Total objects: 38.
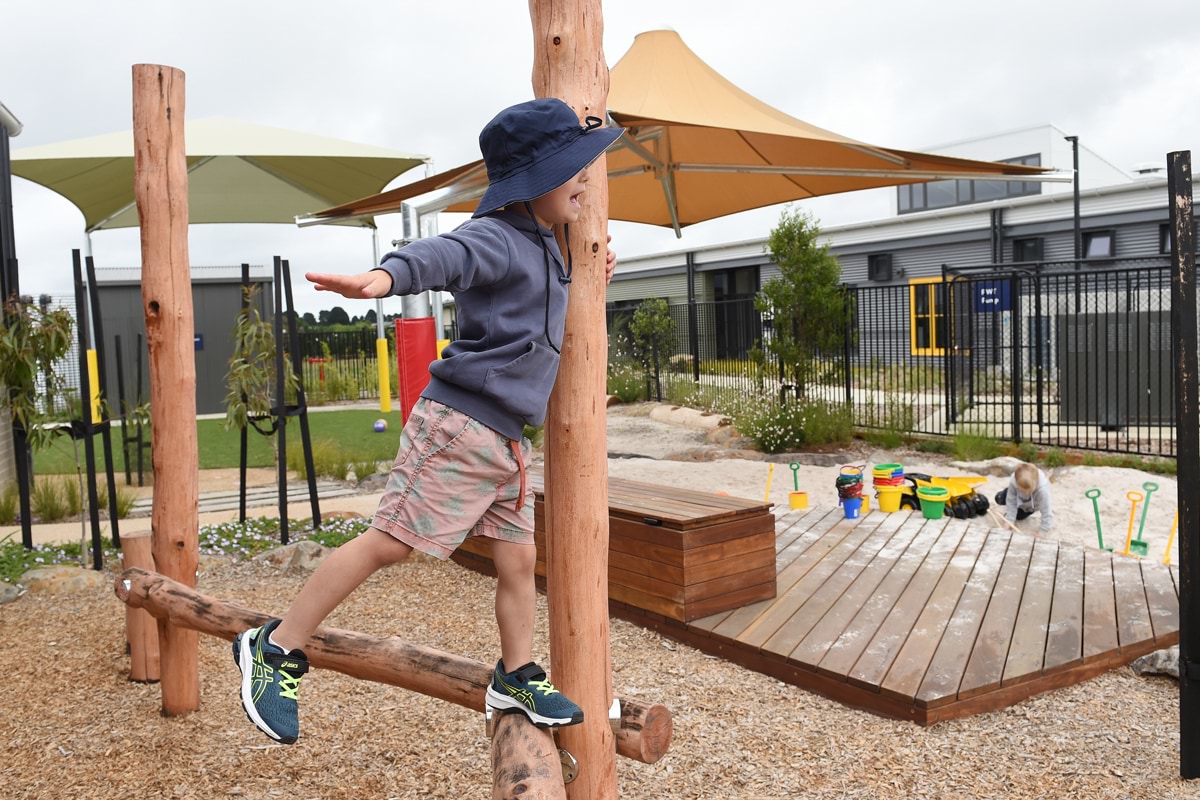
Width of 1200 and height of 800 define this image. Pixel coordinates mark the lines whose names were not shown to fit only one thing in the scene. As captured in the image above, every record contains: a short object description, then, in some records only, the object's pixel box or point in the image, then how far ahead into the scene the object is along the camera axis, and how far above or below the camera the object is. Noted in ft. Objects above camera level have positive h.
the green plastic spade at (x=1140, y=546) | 19.33 -4.46
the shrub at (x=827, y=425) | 37.04 -3.06
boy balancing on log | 6.97 -0.33
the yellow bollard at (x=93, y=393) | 21.20 -0.40
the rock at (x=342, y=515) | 24.53 -3.96
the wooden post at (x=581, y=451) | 7.54 -0.76
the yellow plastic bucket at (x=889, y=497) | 22.86 -3.75
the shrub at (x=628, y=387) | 61.93 -1.92
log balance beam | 8.05 -2.87
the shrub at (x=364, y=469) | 33.70 -3.75
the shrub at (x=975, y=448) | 33.45 -3.81
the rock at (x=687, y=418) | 48.55 -3.42
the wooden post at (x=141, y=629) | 14.01 -3.89
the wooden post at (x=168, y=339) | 12.54 +0.52
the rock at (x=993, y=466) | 31.63 -4.28
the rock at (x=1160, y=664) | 13.16 -4.77
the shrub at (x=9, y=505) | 26.58 -3.67
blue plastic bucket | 21.58 -3.74
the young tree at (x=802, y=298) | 38.27 +2.28
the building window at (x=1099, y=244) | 66.13 +7.12
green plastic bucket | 22.34 -3.80
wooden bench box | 14.94 -3.38
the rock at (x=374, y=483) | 32.50 -4.18
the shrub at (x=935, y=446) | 35.04 -3.89
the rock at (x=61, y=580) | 19.24 -4.28
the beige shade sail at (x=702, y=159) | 17.81 +4.61
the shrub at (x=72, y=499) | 27.53 -3.63
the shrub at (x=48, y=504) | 26.96 -3.70
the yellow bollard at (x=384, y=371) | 27.19 -0.09
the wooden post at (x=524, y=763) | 6.70 -3.08
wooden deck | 12.62 -4.44
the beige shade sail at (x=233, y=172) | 26.71 +6.61
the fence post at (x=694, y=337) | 60.44 +1.31
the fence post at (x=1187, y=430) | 9.91 -1.04
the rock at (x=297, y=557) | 20.68 -4.30
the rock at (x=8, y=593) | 18.84 -4.40
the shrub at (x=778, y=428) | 37.11 -3.11
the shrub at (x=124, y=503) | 26.27 -3.70
